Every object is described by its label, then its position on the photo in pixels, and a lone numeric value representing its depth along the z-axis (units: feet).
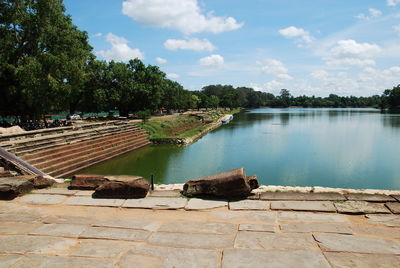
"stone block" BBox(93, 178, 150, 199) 21.39
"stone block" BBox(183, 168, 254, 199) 20.13
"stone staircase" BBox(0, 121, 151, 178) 46.88
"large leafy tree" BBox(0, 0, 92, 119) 69.21
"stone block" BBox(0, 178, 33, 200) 21.61
